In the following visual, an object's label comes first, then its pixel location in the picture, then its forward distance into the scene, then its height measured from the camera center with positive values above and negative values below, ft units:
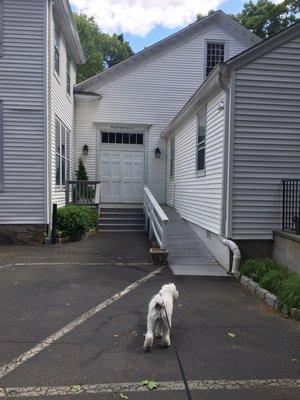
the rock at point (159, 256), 29.96 -4.90
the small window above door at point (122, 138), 57.16 +6.61
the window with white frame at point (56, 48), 41.71 +13.89
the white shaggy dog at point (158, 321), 14.84 -4.80
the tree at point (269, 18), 93.30 +38.81
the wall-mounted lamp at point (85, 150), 55.31 +4.71
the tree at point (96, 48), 134.10 +48.06
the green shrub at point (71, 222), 38.50 -3.32
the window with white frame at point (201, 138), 34.91 +4.22
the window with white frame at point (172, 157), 51.97 +3.71
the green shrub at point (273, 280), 22.76 -5.02
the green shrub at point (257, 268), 25.73 -4.94
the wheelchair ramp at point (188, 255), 28.14 -5.19
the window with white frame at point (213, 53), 58.85 +18.85
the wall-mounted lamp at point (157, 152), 56.90 +4.71
